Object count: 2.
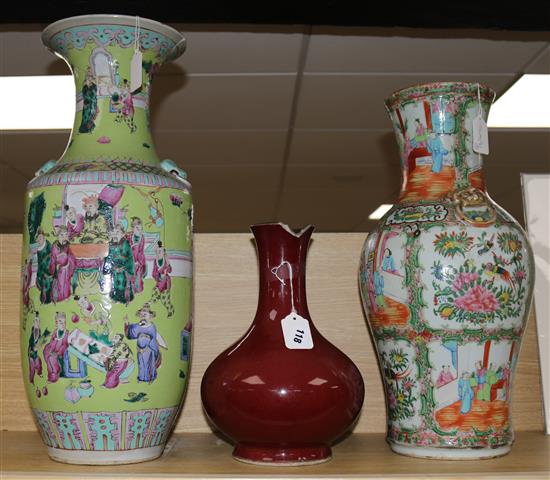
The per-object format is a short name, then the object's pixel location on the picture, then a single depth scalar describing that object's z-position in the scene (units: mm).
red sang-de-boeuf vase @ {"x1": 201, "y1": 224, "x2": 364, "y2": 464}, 950
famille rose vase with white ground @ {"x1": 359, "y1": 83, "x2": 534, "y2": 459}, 1000
